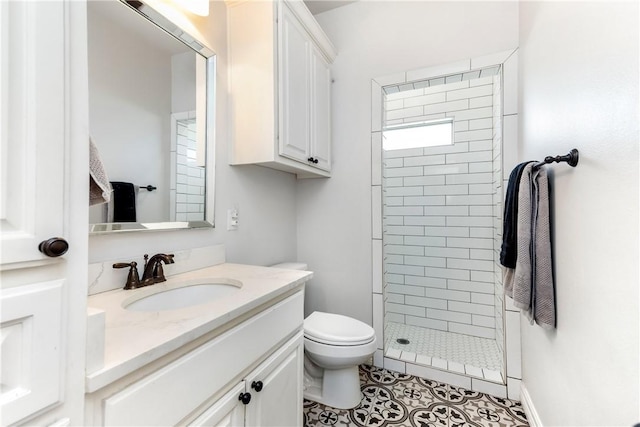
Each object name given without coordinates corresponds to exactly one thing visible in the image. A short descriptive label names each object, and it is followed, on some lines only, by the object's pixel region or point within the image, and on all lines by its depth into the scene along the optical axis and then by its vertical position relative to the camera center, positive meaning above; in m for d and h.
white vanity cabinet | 0.57 -0.44
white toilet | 1.50 -0.77
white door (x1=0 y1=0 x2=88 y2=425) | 0.39 +0.00
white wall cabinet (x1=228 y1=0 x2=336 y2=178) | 1.45 +0.72
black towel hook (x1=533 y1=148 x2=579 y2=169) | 0.94 +0.20
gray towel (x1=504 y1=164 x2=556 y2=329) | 1.13 -0.16
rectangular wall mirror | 1.02 +0.41
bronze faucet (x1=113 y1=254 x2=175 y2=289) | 1.04 -0.23
